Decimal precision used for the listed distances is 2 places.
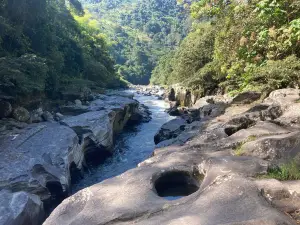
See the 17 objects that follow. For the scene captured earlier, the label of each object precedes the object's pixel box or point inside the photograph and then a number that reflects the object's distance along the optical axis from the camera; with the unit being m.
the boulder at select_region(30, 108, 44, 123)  18.47
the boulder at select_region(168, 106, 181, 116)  28.34
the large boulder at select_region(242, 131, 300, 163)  6.68
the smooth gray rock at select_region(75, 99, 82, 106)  24.41
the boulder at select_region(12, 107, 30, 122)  17.20
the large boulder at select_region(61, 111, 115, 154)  16.83
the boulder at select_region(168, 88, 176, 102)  36.99
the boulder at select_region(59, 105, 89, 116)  21.67
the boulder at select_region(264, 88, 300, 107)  11.27
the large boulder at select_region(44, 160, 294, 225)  4.19
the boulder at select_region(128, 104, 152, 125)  26.81
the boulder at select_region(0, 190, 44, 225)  7.85
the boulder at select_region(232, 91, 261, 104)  16.48
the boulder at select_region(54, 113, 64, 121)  19.59
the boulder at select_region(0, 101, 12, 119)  16.55
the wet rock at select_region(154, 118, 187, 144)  16.52
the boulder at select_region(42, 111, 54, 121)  19.31
